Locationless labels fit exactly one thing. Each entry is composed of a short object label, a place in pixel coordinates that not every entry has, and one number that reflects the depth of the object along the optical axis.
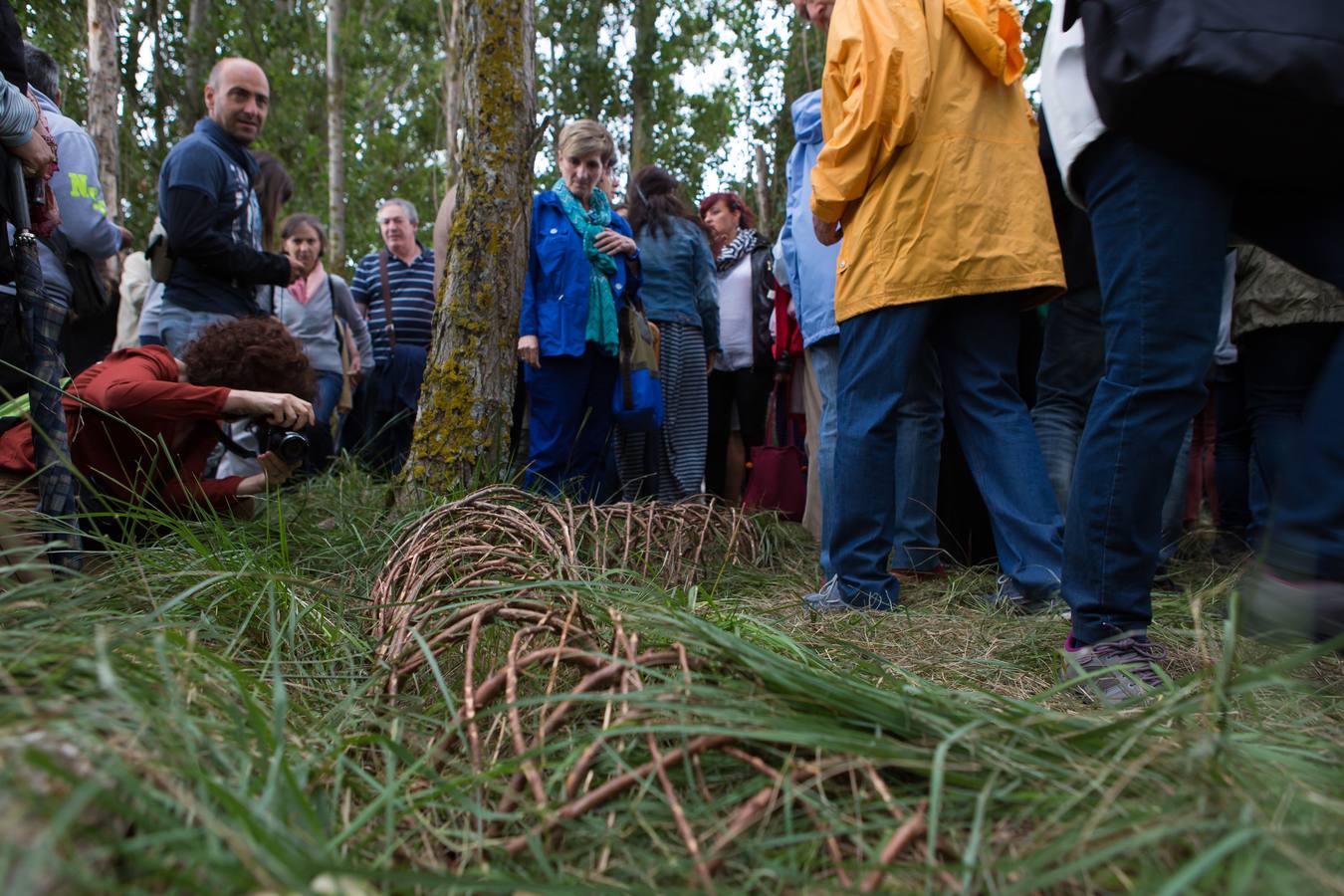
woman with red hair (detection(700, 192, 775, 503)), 5.34
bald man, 3.75
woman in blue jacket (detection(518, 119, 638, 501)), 4.07
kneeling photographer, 2.53
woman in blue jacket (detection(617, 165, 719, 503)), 4.89
